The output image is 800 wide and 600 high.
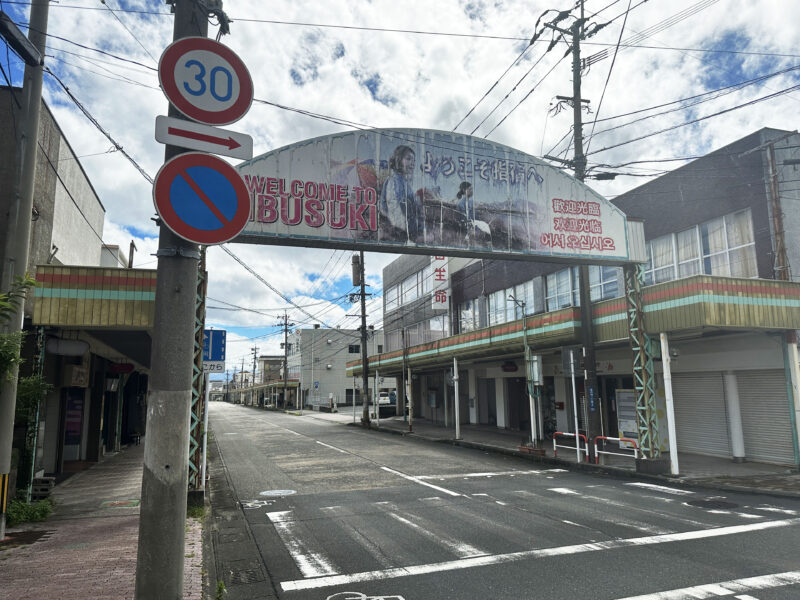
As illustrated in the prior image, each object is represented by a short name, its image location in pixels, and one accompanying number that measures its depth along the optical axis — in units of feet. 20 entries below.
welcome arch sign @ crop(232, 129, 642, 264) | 36.22
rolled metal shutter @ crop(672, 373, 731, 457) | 55.42
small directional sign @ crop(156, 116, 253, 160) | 11.32
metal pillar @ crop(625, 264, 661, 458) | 46.19
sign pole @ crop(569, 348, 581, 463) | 53.01
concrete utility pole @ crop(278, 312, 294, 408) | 266.47
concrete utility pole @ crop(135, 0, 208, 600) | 10.36
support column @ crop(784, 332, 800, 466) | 46.34
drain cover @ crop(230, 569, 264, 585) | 21.24
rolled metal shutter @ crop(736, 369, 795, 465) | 48.67
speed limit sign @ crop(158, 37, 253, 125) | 11.53
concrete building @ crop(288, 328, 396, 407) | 248.32
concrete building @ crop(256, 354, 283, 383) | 345.10
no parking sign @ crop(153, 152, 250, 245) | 11.02
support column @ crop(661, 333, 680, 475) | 43.62
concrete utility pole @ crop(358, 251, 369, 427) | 115.55
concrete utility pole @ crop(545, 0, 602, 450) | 51.95
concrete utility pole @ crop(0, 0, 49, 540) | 24.72
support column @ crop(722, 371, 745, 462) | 51.88
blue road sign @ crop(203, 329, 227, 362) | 40.32
